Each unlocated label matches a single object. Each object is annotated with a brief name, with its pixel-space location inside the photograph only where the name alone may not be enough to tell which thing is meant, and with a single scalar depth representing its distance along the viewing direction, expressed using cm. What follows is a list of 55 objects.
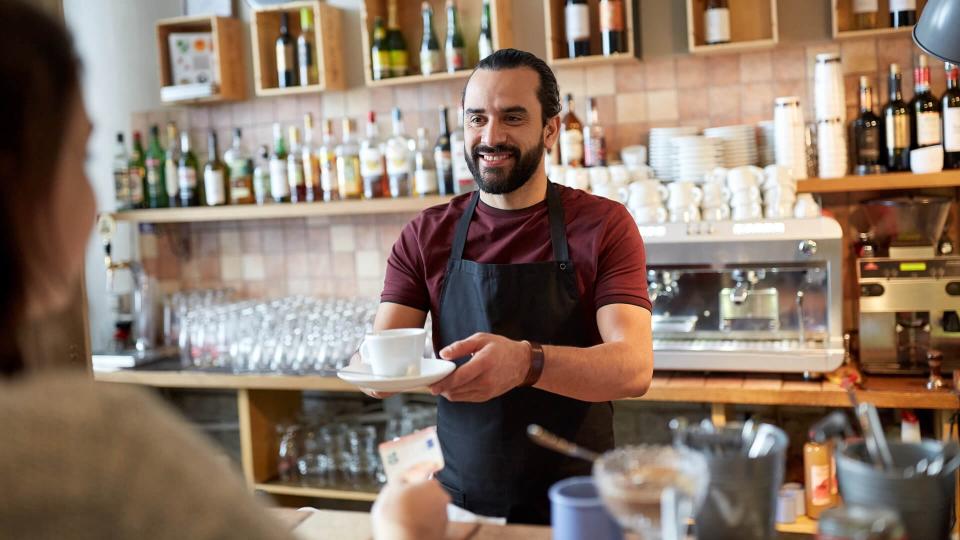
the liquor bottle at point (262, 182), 409
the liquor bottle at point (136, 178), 426
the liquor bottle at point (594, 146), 351
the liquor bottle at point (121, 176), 426
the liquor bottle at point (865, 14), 323
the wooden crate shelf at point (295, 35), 390
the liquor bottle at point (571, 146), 352
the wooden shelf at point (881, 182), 309
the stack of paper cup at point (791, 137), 327
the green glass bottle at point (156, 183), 428
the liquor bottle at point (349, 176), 390
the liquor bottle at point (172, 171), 425
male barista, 209
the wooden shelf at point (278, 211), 369
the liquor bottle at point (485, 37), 369
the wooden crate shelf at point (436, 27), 364
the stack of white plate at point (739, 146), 339
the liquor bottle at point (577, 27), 347
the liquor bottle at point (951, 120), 308
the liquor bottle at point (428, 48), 375
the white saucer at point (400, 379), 165
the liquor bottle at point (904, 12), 316
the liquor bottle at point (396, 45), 383
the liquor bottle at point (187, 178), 421
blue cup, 115
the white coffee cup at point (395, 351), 169
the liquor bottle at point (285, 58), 399
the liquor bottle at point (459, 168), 364
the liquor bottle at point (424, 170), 372
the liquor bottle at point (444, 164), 372
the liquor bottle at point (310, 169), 401
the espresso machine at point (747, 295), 299
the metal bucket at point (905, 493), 105
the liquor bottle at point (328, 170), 395
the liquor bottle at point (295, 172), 400
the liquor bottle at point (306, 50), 395
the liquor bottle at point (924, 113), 310
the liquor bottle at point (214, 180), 414
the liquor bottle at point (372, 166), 385
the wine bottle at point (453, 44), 370
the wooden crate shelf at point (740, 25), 336
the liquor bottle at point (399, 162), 381
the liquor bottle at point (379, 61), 379
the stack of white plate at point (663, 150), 345
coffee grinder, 298
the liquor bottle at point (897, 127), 318
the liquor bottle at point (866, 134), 323
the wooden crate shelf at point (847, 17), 323
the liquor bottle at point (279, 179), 402
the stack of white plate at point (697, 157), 332
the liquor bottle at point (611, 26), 343
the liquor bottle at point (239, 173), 412
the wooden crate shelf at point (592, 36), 344
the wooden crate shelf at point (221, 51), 410
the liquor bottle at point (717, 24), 335
